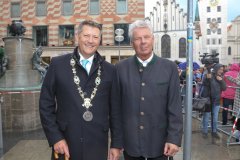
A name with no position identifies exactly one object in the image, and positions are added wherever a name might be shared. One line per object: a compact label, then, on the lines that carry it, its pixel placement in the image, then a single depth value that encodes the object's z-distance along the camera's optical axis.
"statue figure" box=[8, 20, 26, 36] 8.92
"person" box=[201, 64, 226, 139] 7.65
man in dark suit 2.90
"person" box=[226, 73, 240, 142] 6.74
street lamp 17.60
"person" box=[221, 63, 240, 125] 8.75
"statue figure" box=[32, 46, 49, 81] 8.97
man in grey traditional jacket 2.98
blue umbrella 15.40
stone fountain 7.93
